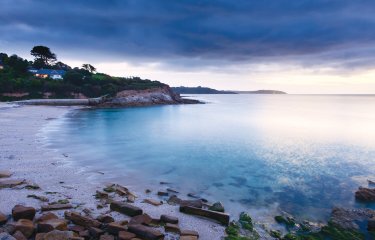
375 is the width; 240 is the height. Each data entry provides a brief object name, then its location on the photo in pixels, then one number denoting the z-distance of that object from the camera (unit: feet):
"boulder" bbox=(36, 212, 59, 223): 22.04
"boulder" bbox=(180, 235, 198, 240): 22.43
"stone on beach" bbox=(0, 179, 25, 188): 31.80
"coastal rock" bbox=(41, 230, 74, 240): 18.79
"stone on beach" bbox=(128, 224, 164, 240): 21.22
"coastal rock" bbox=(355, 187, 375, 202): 39.34
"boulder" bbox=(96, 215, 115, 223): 23.70
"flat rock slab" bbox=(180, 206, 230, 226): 28.02
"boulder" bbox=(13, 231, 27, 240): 18.73
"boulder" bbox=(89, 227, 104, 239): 20.81
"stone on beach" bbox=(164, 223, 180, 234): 23.98
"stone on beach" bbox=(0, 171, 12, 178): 35.65
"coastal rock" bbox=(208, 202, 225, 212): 31.01
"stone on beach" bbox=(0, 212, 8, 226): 21.34
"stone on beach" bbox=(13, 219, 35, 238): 19.65
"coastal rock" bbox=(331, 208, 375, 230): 31.24
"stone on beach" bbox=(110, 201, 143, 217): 26.12
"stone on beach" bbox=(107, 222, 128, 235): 21.42
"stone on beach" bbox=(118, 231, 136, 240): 20.40
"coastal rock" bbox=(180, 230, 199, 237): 23.29
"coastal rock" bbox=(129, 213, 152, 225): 24.24
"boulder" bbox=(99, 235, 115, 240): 20.12
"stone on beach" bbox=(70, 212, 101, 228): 22.21
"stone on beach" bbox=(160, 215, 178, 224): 25.57
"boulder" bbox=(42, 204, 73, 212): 25.12
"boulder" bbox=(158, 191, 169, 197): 36.60
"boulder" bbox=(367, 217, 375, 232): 29.71
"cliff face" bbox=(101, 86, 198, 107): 265.38
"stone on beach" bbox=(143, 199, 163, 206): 31.60
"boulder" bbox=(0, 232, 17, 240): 18.16
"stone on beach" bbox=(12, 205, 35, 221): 22.26
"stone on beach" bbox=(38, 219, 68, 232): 20.21
